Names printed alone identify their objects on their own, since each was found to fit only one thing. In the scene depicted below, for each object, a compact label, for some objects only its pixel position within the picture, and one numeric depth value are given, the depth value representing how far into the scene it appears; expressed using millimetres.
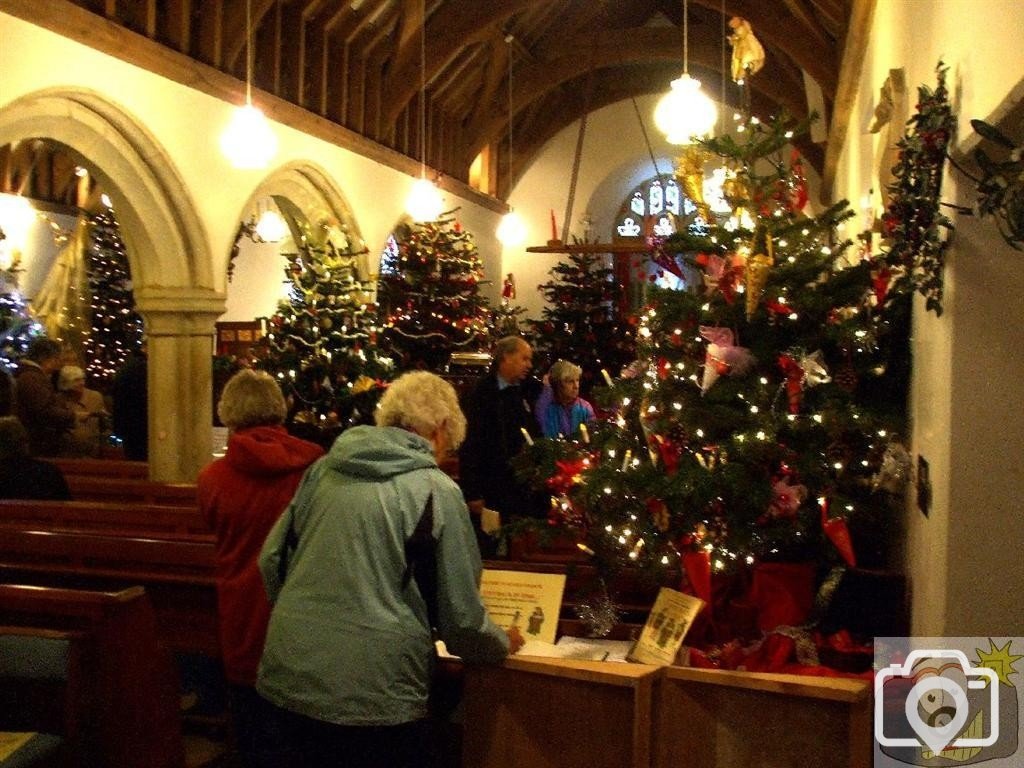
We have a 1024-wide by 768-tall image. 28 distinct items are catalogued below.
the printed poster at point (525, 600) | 2928
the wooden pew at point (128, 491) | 6512
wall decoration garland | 2756
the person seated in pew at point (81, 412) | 7719
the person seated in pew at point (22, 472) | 4562
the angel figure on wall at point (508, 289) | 12703
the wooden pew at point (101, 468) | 7418
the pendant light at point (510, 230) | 12648
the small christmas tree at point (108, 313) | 11805
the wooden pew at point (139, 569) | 4066
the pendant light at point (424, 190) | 9984
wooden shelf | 9442
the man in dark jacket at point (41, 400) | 7176
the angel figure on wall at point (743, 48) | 4715
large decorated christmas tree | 3248
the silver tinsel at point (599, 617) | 3102
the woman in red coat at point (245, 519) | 2896
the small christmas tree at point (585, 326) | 13273
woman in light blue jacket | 2367
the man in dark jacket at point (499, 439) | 4961
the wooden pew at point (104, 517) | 5234
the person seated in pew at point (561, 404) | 5828
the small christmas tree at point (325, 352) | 8320
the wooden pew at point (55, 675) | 2975
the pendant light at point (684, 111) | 6660
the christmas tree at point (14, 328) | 10406
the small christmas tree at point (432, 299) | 10938
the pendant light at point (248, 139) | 7234
